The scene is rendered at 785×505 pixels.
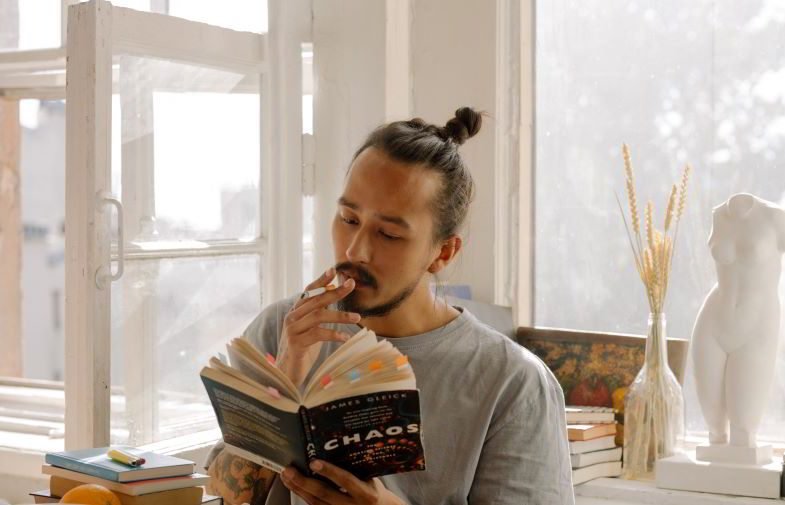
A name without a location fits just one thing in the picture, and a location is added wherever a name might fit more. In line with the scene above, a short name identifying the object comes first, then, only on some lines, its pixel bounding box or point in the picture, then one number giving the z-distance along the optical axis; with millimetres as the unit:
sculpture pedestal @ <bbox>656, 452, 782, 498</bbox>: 2424
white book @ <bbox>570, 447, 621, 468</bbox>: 2530
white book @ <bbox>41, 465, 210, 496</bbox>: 1662
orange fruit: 1594
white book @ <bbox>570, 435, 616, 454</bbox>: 2533
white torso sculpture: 2537
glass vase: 2602
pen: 1716
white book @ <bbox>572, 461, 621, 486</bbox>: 2516
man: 1857
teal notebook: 1679
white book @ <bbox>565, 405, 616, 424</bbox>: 2618
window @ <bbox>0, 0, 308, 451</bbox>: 2469
